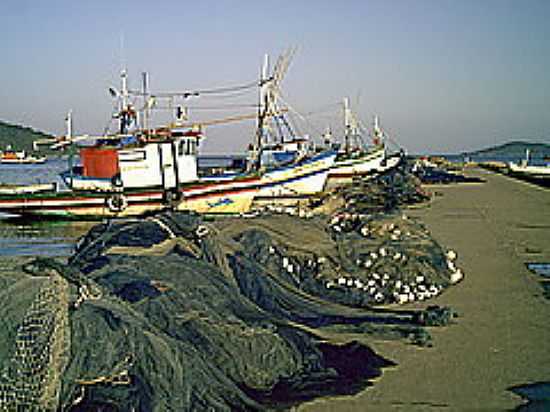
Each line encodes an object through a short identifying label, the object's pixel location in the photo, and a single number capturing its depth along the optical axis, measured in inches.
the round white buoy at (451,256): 363.5
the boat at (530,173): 1539.6
